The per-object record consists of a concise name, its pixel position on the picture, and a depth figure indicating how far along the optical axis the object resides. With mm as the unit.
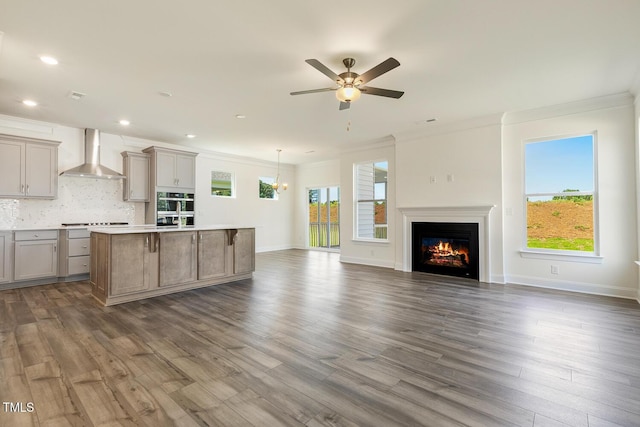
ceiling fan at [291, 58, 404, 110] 2867
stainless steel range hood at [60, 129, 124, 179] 5762
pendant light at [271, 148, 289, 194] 9923
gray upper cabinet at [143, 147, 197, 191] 6492
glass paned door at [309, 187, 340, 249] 9867
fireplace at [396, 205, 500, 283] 5340
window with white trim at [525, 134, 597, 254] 4672
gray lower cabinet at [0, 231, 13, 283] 4754
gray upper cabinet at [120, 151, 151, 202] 6371
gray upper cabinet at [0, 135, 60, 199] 4961
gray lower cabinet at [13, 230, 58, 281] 4902
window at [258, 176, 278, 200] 9593
